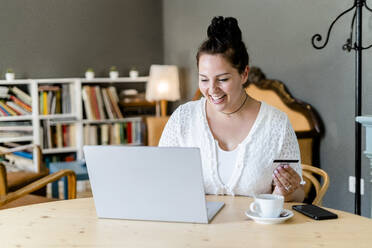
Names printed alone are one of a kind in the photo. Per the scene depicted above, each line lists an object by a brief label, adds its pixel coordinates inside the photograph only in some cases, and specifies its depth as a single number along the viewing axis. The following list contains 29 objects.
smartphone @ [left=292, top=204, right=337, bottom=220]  1.31
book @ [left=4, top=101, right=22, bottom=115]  4.54
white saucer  1.27
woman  1.67
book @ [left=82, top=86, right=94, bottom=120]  4.83
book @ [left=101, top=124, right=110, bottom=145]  4.93
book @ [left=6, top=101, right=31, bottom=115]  4.55
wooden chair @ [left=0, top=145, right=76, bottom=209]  2.46
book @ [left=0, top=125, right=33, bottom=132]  4.58
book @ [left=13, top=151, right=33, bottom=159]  4.58
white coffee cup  1.28
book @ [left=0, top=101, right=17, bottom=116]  4.52
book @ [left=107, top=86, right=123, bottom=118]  4.97
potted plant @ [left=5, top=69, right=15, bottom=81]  4.57
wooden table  1.15
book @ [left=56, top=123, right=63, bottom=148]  4.77
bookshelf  4.62
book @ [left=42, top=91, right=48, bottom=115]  4.67
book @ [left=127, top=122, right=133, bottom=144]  5.09
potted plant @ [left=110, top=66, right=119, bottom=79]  5.02
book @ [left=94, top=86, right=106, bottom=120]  4.89
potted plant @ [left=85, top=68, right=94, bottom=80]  4.90
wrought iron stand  2.59
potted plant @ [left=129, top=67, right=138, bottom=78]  5.16
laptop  1.22
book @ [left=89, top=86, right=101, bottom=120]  4.86
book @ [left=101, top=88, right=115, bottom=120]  4.93
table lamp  4.89
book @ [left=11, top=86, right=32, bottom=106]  4.57
